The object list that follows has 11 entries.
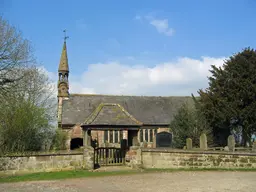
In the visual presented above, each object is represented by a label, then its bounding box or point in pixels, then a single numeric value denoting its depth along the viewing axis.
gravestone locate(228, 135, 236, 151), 18.06
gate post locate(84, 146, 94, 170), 15.54
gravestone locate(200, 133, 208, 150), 19.69
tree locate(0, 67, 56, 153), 15.84
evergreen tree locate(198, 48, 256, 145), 24.50
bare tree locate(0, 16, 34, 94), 17.98
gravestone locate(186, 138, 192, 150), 19.44
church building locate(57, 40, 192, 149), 33.41
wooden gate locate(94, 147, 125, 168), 17.73
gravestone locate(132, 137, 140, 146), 16.80
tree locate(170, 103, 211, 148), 23.45
